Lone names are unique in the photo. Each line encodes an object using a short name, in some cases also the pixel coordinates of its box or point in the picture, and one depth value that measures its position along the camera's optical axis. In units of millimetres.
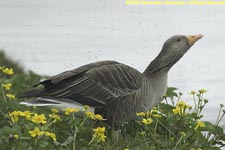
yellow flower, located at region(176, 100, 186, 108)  14383
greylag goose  15510
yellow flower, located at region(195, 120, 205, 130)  14176
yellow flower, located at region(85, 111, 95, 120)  13102
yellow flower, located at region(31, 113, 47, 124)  11562
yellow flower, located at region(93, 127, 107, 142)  12320
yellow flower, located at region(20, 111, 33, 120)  12344
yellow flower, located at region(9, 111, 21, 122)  12446
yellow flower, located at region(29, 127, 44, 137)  11234
